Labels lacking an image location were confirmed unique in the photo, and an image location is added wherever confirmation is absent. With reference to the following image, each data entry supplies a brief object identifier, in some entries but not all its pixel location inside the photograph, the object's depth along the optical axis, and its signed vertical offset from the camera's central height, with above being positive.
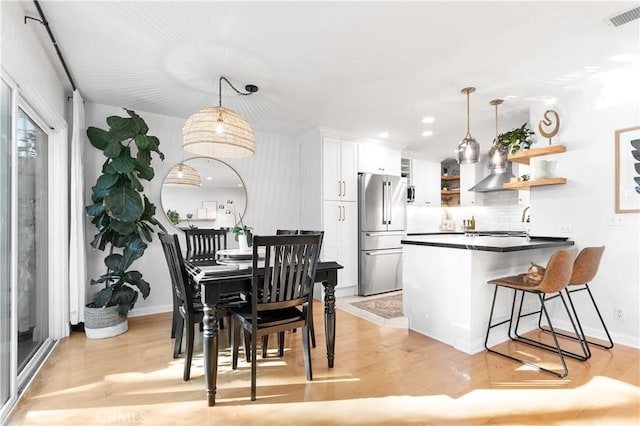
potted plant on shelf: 3.38 +0.79
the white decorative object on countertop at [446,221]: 6.65 -0.12
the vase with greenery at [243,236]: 2.64 -0.16
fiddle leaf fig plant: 3.10 +0.11
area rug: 3.75 -1.14
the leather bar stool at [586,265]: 2.63 -0.42
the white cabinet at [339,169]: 4.57 +0.68
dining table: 1.93 -0.48
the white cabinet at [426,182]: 6.05 +0.63
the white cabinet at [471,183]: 6.12 +0.61
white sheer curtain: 3.10 -0.11
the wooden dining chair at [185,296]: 2.19 -0.57
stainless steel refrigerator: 4.77 -0.26
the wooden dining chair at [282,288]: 1.97 -0.47
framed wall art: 2.79 +0.39
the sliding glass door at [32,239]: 2.35 -0.18
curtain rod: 1.97 +1.26
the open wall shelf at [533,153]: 3.22 +0.64
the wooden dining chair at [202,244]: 3.35 -0.29
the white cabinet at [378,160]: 4.99 +0.89
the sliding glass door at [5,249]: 1.87 -0.18
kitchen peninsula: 2.69 -0.59
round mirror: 3.95 +0.28
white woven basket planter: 3.04 -1.00
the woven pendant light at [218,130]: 2.35 +0.64
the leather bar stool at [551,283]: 2.33 -0.54
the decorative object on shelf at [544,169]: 3.24 +0.47
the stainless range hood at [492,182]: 5.52 +0.57
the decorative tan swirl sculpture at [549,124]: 3.29 +0.93
